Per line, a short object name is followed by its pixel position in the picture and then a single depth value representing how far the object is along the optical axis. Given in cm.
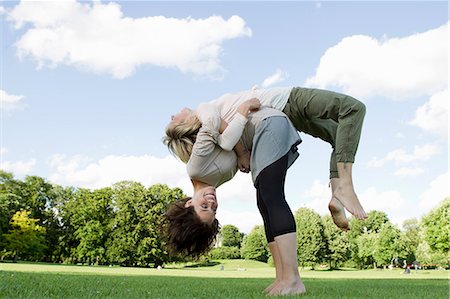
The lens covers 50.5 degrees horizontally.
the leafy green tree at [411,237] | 5451
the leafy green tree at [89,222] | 4453
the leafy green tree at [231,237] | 8025
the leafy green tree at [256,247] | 6500
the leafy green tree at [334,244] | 5078
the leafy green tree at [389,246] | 5288
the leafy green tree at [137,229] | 4284
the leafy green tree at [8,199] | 4410
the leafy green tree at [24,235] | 4350
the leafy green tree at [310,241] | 4884
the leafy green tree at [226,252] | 6875
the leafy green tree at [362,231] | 5716
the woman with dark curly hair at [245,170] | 379
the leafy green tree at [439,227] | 4069
